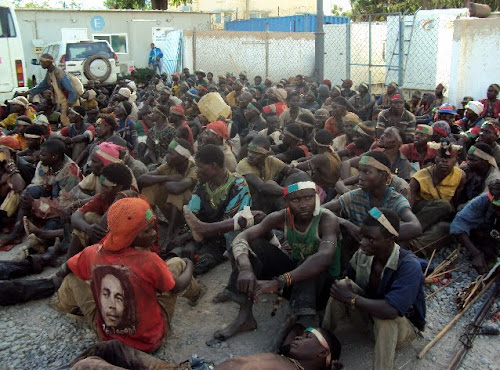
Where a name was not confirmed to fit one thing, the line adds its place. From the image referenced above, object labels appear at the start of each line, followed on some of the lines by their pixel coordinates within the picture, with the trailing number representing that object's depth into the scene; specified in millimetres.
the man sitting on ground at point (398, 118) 7660
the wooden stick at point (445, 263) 4816
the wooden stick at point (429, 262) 4699
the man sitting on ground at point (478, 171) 5422
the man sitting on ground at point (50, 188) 5645
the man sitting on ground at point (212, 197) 4809
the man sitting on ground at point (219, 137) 6113
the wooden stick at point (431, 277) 4645
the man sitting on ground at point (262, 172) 5504
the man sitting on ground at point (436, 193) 5234
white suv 17953
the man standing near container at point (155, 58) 23219
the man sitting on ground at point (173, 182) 5574
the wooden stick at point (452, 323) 3727
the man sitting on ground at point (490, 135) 6115
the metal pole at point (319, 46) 11333
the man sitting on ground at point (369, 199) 4219
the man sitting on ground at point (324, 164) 5699
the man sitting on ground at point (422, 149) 6230
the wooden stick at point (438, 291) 4461
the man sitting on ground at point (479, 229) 4809
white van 12594
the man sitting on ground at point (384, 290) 3289
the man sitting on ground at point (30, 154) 6559
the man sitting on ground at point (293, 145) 6539
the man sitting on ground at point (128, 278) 3303
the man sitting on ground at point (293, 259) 3623
